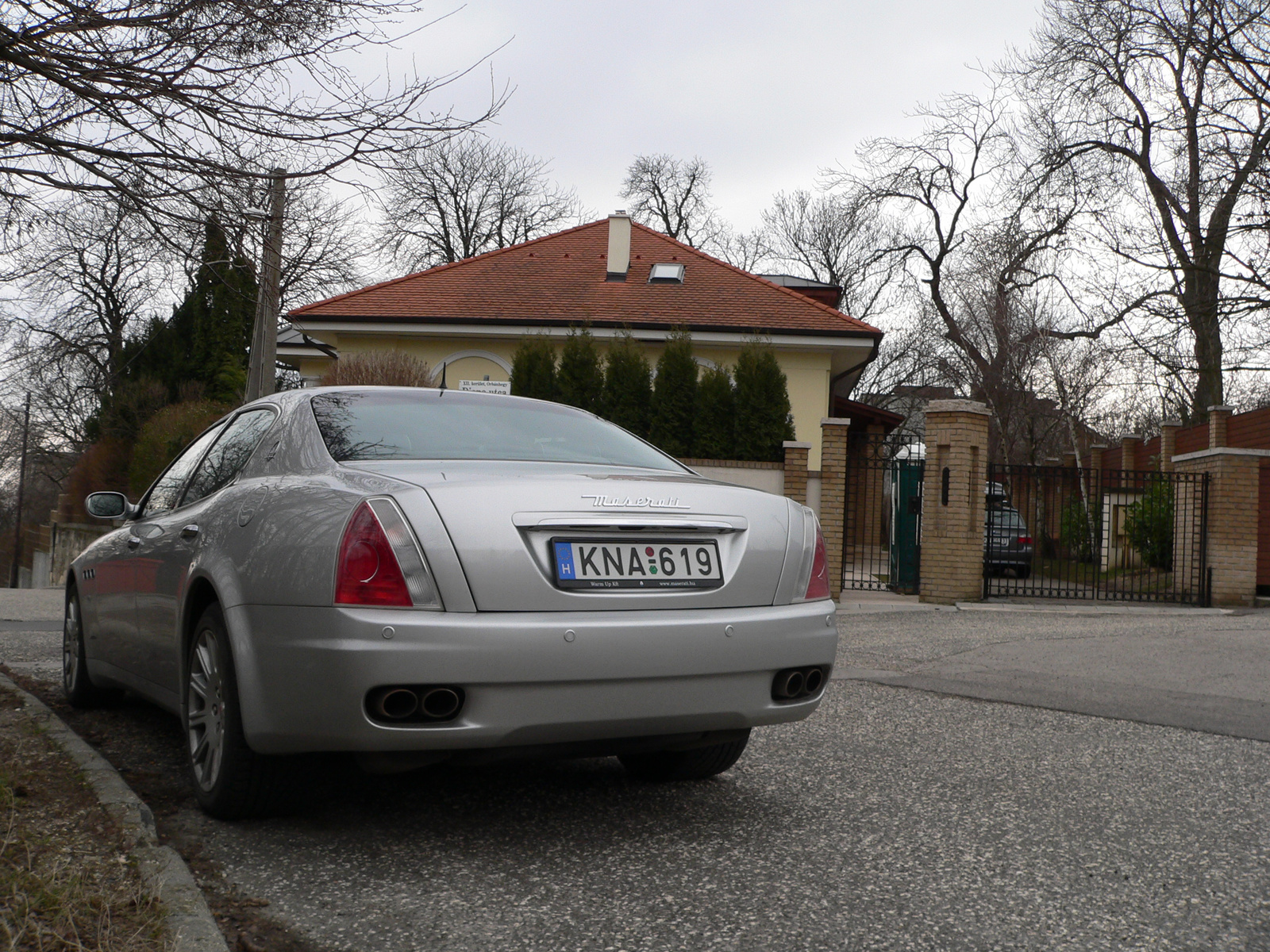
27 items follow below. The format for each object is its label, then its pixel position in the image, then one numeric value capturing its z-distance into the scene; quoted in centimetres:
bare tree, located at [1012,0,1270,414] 2206
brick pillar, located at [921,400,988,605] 1489
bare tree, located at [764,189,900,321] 4462
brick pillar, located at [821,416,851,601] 1504
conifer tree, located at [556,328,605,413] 1927
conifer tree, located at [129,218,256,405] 2952
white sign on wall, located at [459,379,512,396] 1197
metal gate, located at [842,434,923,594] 1565
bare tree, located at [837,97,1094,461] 2755
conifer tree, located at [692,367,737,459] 1816
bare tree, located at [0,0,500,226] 489
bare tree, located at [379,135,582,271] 4391
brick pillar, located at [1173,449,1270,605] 1560
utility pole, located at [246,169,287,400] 613
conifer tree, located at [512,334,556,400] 1938
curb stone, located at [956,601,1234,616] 1435
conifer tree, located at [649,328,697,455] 1842
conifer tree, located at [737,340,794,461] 1800
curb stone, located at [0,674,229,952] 259
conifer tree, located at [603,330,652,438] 1888
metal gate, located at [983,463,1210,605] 1589
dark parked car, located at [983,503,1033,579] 1565
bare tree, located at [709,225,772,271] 4722
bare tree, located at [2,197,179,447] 3422
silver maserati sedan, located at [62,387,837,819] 310
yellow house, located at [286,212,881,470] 2214
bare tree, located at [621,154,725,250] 4909
